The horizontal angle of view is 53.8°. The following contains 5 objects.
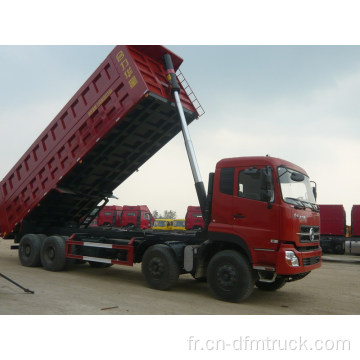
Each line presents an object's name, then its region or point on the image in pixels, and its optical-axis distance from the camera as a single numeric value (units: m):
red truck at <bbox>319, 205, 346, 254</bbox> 17.62
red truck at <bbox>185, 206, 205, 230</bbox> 24.26
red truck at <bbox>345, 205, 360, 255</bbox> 16.83
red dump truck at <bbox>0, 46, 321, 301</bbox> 6.07
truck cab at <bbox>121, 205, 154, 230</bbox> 26.27
